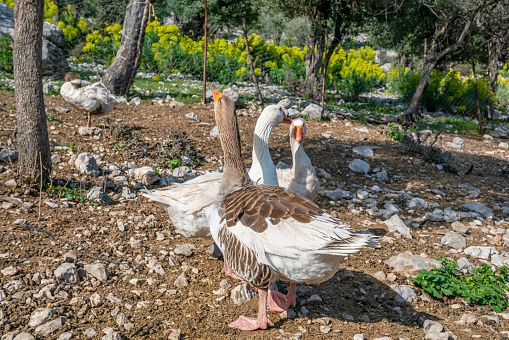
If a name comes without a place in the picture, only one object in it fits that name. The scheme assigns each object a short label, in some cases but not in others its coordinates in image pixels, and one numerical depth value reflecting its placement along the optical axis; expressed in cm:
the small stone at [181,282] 337
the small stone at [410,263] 388
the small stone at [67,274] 312
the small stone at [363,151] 748
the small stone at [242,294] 324
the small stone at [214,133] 709
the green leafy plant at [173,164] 579
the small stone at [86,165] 502
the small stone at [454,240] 461
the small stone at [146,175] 517
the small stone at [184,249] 387
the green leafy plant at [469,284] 347
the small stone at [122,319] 281
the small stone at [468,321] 317
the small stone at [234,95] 918
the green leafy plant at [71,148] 572
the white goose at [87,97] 635
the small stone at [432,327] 293
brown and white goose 245
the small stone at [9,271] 309
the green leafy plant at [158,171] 557
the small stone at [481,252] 442
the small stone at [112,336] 260
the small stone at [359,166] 678
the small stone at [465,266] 400
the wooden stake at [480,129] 1188
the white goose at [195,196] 351
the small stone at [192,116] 775
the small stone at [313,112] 990
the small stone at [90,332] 265
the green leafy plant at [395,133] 899
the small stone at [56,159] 529
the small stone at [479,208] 564
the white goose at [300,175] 451
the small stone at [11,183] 438
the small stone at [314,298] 332
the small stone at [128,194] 483
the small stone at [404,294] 348
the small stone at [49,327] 262
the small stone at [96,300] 297
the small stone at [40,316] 269
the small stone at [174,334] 268
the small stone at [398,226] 482
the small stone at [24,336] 253
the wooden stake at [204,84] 880
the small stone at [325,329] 288
